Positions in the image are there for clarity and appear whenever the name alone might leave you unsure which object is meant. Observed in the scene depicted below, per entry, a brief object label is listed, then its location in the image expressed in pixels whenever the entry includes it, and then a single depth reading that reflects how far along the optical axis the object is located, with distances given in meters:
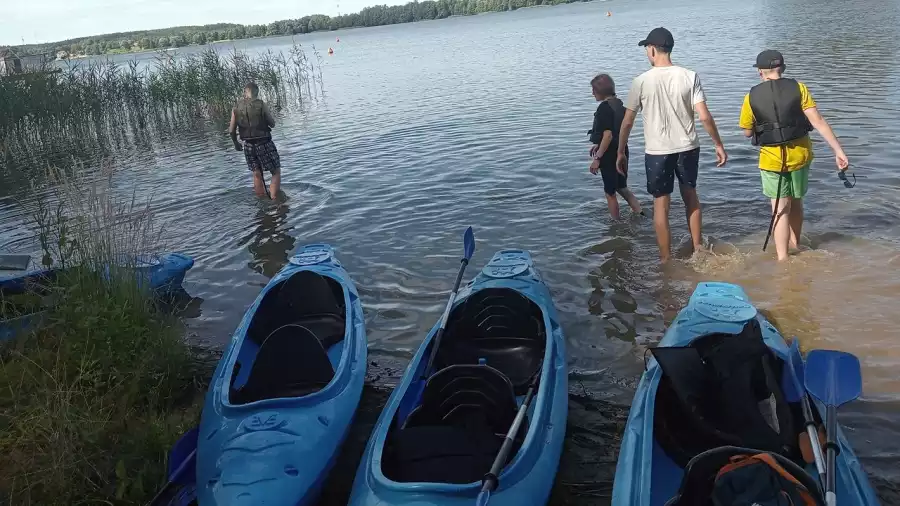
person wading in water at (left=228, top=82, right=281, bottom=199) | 8.90
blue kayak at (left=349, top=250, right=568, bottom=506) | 2.91
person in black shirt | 6.48
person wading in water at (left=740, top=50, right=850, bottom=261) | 5.03
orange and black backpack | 2.35
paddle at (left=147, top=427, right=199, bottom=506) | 3.37
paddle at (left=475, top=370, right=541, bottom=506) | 2.66
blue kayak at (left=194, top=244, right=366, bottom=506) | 3.20
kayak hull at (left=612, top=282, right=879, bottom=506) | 2.60
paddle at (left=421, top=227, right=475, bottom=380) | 3.95
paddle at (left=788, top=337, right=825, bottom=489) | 2.62
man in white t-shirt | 5.32
